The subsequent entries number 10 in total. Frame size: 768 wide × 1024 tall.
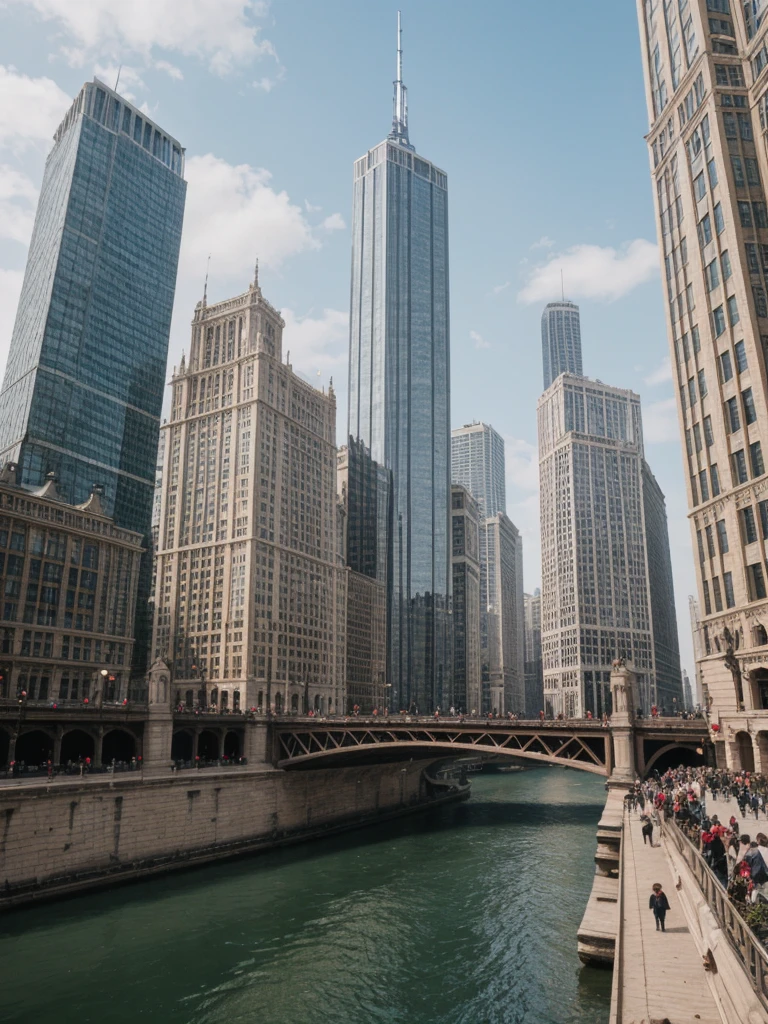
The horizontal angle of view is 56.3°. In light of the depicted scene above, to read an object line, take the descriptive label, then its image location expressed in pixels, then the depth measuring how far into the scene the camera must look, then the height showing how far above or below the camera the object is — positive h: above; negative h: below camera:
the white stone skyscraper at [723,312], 56.62 +35.71
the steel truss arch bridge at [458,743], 63.25 -1.27
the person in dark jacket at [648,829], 37.19 -5.02
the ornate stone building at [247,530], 131.88 +37.17
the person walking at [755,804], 37.97 -3.92
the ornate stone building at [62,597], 93.88 +17.35
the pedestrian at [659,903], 23.84 -5.57
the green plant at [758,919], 15.19 -3.86
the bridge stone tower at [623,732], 61.97 -0.30
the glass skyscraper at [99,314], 133.25 +79.73
